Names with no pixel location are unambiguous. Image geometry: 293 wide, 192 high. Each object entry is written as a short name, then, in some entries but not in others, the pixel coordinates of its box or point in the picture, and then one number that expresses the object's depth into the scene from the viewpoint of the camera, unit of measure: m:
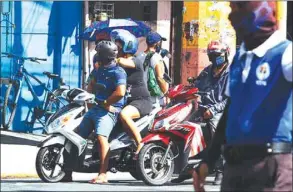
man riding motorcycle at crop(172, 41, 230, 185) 15.80
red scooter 15.65
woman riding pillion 16.14
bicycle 24.00
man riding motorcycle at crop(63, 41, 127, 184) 15.57
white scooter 15.52
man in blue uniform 6.42
